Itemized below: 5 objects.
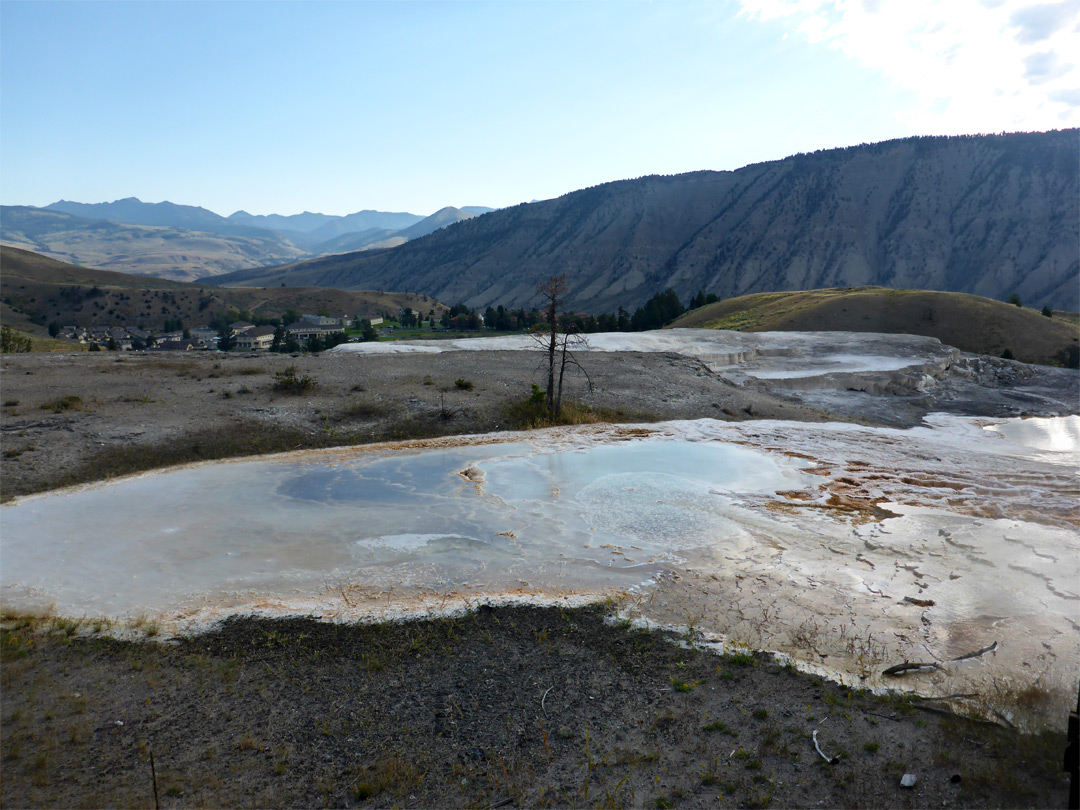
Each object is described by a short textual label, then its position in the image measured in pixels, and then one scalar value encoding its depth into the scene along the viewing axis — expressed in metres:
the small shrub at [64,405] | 22.64
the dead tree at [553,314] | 23.08
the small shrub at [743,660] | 9.05
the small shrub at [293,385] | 26.14
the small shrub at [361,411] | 24.16
